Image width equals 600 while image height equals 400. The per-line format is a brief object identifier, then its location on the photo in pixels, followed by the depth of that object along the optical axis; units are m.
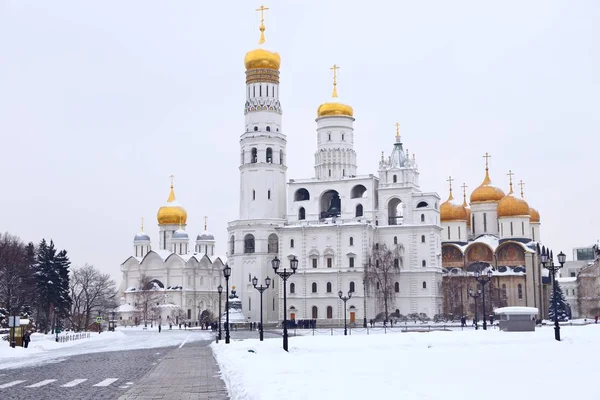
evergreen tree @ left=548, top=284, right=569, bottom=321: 84.25
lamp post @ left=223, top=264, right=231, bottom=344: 38.92
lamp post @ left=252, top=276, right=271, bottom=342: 38.10
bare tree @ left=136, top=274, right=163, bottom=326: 100.69
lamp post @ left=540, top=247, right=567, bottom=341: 32.41
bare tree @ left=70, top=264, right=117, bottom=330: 99.54
